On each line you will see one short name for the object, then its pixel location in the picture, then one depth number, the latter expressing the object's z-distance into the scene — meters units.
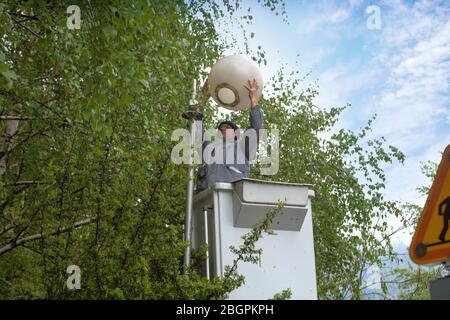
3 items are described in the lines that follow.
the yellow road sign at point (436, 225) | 2.53
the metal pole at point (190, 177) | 5.45
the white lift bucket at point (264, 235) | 5.38
